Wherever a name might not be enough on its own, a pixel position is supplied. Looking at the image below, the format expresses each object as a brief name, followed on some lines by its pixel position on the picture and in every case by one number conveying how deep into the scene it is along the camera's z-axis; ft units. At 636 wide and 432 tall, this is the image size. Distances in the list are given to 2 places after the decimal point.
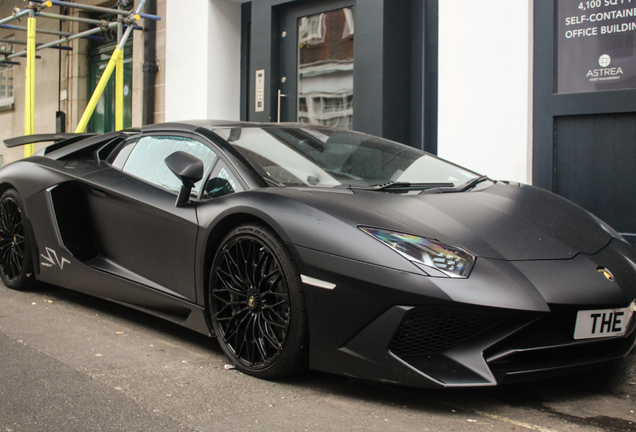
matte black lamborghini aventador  8.75
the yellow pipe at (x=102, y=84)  27.89
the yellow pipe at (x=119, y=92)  29.12
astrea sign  18.63
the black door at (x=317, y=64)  25.73
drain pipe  32.68
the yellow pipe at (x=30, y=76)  26.99
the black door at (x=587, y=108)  18.74
